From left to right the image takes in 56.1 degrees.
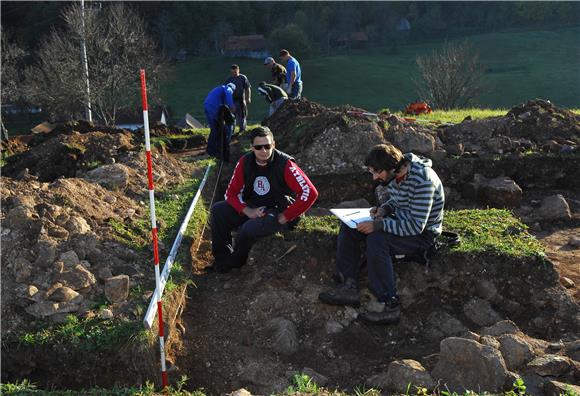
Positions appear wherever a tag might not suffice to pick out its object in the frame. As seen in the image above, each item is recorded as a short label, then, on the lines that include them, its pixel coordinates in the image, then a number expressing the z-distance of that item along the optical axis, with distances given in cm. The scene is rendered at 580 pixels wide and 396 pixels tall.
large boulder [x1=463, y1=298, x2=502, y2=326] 518
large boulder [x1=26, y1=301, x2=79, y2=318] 457
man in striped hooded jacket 479
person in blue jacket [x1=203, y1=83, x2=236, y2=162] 1003
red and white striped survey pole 414
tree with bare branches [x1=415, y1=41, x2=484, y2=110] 3083
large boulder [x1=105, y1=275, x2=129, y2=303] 486
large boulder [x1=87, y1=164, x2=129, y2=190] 787
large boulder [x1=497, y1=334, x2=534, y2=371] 397
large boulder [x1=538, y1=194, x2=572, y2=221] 795
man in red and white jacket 553
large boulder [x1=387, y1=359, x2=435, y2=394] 378
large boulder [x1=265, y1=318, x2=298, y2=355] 477
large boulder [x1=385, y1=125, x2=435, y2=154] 1000
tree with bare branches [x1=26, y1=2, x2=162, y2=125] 2972
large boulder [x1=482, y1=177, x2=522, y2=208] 855
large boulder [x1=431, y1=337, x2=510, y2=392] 368
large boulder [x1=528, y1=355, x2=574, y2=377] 369
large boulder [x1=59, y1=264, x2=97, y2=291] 484
